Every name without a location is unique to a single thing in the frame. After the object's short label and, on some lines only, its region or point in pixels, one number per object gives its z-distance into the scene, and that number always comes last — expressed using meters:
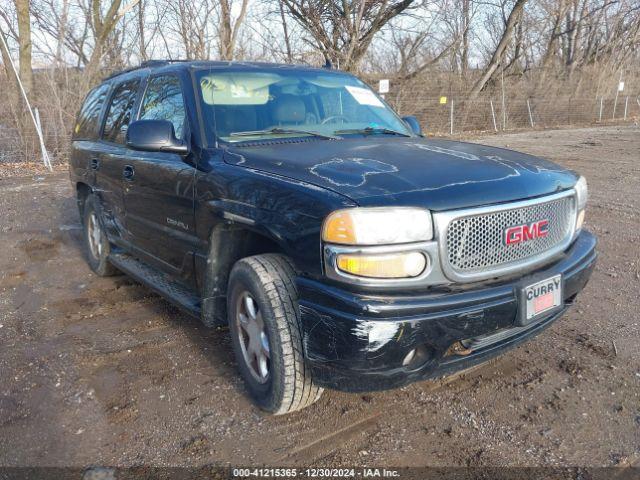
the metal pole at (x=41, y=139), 12.85
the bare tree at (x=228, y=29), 18.72
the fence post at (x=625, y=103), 29.12
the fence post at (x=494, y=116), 23.66
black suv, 2.22
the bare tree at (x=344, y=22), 19.44
